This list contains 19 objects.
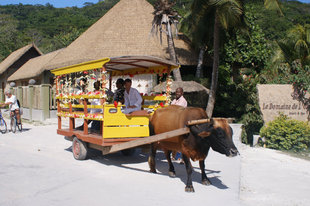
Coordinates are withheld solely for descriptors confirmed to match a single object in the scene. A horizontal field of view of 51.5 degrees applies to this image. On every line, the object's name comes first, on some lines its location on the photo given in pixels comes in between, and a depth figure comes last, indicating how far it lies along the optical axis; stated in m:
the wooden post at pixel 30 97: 18.80
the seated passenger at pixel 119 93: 8.32
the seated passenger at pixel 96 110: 8.03
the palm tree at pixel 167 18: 17.34
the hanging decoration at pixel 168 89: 8.06
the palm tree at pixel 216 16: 14.53
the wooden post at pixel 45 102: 17.55
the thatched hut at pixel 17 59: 32.36
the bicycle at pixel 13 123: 13.16
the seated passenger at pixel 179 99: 7.87
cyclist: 12.80
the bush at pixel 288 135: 9.90
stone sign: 11.12
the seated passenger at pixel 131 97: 7.84
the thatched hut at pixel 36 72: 24.27
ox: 5.30
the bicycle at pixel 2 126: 13.34
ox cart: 6.87
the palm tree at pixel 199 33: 17.33
